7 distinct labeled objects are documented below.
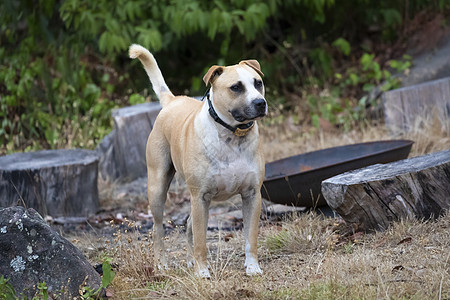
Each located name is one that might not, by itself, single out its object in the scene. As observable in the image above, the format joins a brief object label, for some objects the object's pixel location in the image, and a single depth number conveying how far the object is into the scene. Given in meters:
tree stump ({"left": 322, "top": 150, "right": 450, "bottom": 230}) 9.33
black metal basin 11.33
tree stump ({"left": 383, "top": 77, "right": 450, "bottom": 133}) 16.14
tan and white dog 8.48
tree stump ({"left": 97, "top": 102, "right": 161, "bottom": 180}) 16.48
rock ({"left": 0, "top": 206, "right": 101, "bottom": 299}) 7.43
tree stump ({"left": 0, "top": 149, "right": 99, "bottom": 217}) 13.20
